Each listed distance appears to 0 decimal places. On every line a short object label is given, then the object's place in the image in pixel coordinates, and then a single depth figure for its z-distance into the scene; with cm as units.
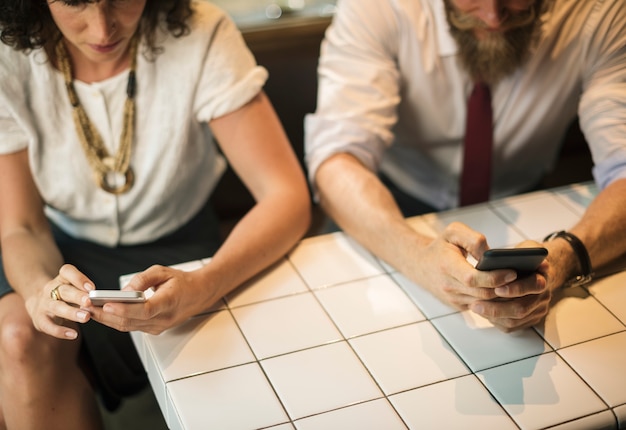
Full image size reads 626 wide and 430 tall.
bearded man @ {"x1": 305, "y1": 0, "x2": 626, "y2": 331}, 157
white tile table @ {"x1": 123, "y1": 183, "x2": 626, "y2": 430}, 119
